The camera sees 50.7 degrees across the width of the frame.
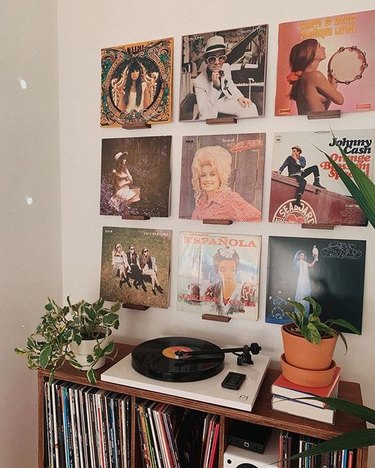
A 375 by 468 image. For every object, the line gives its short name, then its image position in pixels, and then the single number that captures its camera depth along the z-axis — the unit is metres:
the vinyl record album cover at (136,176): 1.48
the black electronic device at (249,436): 1.09
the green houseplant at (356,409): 0.84
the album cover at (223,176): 1.36
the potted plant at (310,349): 1.05
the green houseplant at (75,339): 1.25
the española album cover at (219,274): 1.38
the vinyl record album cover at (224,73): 1.34
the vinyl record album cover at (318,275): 1.25
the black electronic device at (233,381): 1.12
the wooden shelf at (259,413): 0.99
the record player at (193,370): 1.09
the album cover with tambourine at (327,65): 1.22
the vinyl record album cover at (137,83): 1.46
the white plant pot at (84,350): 1.29
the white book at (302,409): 1.00
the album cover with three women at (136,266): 1.50
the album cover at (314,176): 1.24
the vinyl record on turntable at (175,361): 1.16
